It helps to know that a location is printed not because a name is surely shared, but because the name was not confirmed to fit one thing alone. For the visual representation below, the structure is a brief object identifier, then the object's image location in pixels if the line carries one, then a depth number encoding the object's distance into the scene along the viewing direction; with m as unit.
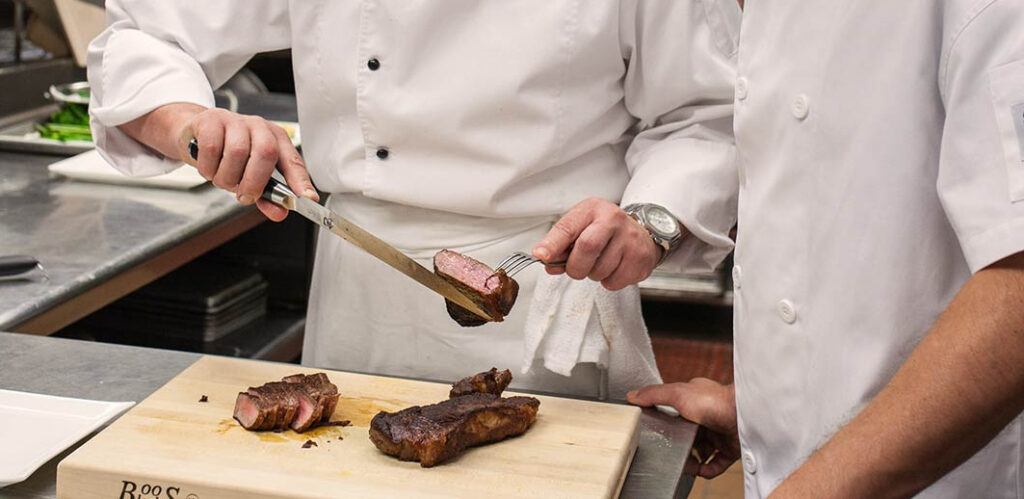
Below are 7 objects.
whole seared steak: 1.34
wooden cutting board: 1.30
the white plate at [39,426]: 1.35
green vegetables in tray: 3.28
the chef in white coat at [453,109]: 1.77
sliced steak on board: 1.42
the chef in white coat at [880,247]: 1.10
